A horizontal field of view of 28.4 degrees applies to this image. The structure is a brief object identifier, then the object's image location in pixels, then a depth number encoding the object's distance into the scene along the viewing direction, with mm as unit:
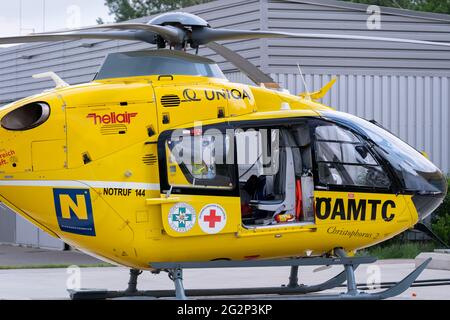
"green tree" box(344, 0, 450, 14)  44094
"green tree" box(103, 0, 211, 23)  59800
